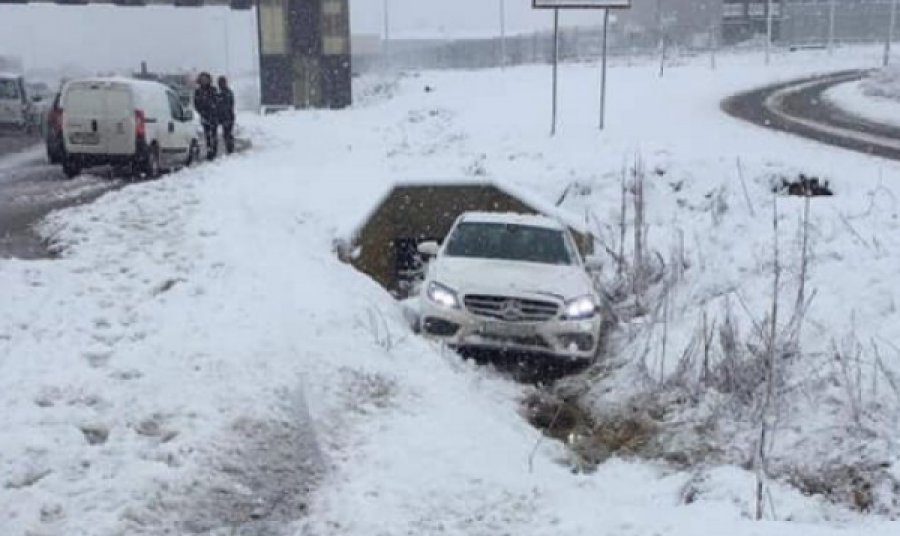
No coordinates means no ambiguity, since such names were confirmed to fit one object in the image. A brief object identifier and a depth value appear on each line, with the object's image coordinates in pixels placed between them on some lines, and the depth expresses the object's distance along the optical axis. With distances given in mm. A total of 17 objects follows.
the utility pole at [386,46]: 74500
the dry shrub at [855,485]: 7229
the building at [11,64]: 75700
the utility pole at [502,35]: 59356
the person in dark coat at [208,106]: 21359
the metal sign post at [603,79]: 20272
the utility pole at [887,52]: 41600
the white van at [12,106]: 29562
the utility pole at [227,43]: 86062
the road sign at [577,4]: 19469
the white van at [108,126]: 18188
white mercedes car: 10297
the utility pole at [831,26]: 55406
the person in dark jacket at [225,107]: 21547
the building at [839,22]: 66875
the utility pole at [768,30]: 48428
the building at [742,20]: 70750
